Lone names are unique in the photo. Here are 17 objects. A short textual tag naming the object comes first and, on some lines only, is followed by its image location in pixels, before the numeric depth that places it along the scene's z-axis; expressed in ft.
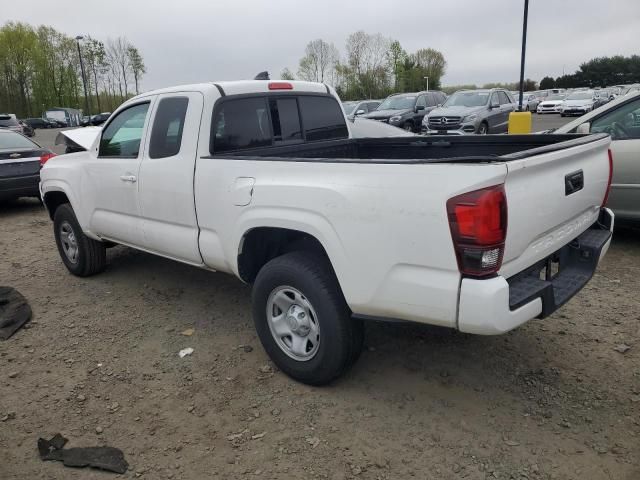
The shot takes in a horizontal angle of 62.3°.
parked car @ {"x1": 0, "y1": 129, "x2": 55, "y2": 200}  29.91
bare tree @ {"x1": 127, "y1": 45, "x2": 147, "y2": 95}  200.85
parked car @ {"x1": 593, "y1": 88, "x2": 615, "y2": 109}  109.97
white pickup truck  8.13
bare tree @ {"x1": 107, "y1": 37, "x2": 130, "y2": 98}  199.31
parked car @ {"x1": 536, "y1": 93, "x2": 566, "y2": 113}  113.58
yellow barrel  34.78
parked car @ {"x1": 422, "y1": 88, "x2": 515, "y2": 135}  49.06
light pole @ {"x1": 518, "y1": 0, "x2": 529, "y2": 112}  43.46
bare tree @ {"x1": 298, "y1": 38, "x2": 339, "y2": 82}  209.67
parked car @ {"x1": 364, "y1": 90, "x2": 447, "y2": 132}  59.31
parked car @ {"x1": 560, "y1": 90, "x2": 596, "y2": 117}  102.49
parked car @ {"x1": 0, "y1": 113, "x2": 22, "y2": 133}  77.07
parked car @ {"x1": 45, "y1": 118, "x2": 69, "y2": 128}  155.53
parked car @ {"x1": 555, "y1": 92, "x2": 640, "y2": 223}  17.90
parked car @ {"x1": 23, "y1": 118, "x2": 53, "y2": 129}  151.35
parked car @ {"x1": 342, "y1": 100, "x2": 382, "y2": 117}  73.12
